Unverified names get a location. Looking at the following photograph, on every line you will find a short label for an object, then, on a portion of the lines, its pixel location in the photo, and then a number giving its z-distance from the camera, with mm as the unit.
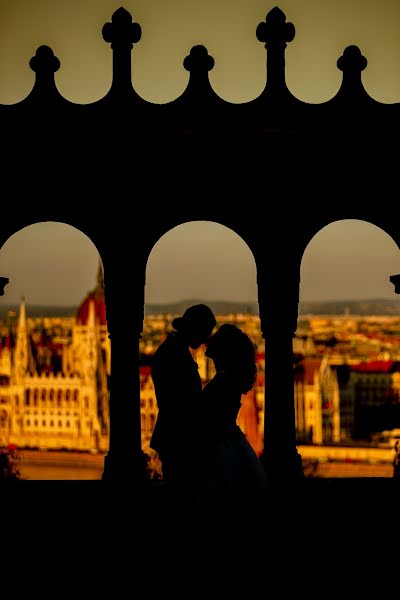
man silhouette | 4820
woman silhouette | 4820
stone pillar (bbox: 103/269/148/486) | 8008
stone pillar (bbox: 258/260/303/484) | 8047
